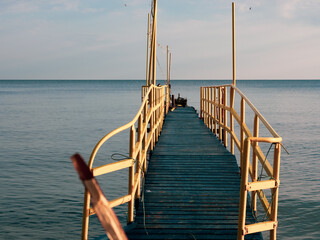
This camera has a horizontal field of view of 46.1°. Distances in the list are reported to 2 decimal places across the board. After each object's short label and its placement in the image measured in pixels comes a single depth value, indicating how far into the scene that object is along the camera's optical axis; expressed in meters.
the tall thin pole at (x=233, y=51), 9.16
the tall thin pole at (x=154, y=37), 10.26
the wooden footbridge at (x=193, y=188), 4.12
